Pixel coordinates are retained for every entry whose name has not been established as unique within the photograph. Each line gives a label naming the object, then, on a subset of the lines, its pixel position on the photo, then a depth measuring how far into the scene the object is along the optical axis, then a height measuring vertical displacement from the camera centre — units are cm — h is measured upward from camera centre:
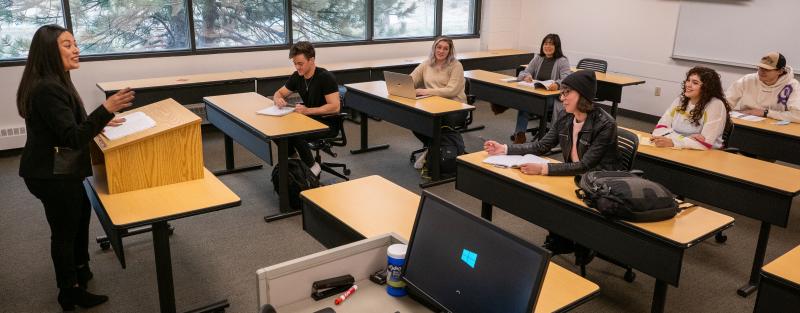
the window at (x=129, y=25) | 586 -29
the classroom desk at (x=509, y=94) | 564 -86
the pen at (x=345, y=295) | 192 -93
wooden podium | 275 -74
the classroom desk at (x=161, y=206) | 261 -92
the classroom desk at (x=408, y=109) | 483 -89
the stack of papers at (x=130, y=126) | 281 -62
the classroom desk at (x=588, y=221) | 253 -98
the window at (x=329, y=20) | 709 -23
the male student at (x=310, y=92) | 456 -71
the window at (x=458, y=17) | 832 -19
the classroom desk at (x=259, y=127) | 413 -88
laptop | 515 -70
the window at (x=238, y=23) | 647 -27
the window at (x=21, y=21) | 549 -26
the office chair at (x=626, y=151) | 333 -78
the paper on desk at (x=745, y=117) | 458 -80
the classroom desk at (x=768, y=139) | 428 -92
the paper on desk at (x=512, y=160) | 333 -85
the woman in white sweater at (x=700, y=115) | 385 -68
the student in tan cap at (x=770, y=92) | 458 -62
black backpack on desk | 258 -81
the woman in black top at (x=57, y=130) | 257 -58
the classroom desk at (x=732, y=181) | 311 -93
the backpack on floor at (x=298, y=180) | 439 -129
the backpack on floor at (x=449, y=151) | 515 -124
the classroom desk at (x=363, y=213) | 218 -91
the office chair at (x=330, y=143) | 479 -113
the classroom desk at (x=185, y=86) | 566 -85
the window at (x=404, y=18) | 774 -21
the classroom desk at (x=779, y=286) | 215 -98
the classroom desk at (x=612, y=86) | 638 -83
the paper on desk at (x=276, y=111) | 455 -83
